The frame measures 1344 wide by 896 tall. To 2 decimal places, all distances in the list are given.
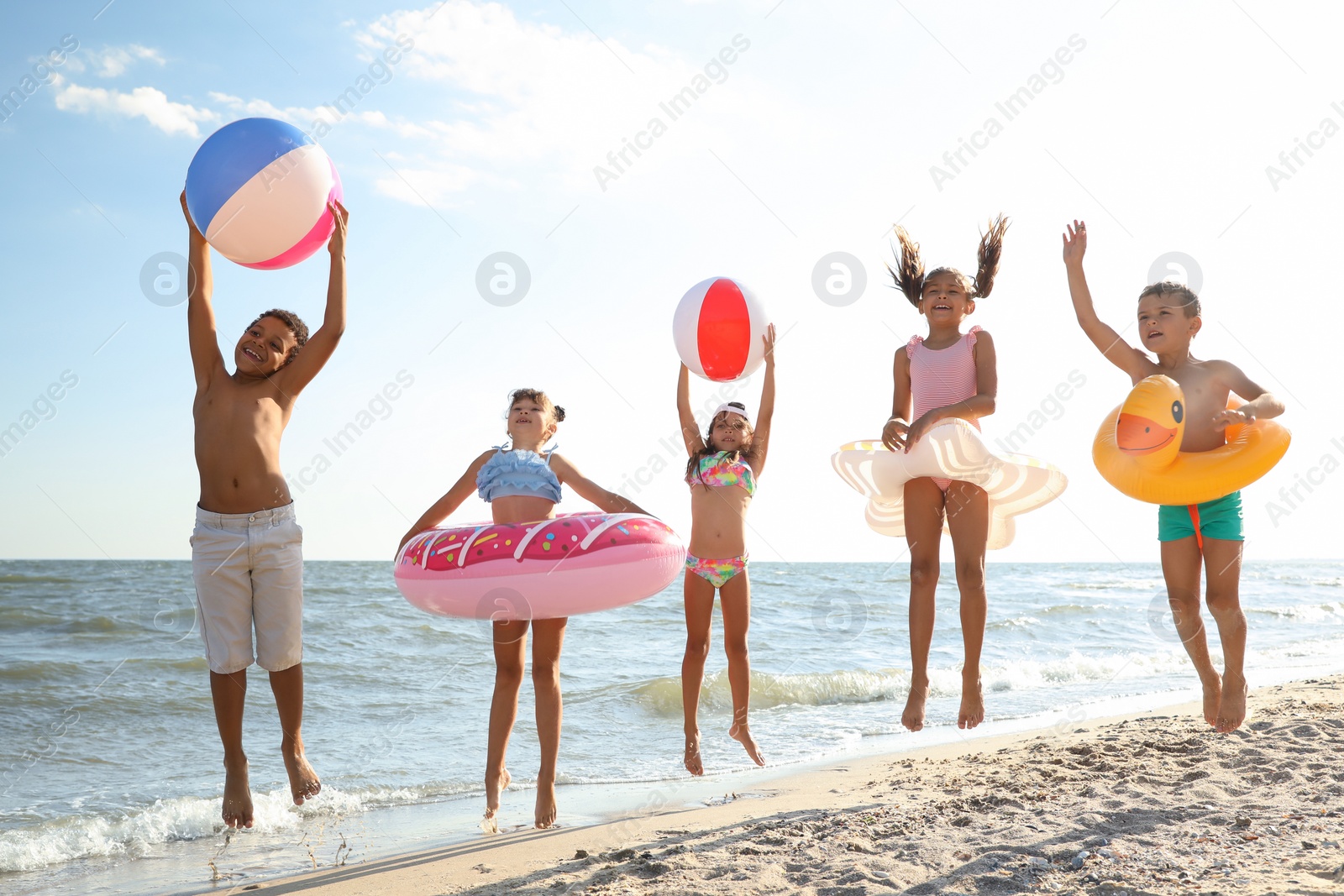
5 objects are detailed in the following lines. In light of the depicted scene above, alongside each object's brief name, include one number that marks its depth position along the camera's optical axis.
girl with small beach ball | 4.90
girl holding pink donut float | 3.88
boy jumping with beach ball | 3.76
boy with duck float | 4.36
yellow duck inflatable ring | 4.11
